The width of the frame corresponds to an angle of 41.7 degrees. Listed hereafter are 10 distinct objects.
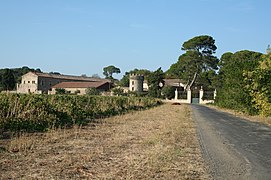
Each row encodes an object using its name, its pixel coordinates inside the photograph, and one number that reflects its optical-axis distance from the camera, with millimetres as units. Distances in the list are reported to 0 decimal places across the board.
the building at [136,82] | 101312
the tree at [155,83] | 89000
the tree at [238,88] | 31531
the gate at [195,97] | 84550
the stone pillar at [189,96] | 83875
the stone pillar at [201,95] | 82125
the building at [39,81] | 97969
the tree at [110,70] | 182000
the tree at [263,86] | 24406
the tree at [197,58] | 83125
